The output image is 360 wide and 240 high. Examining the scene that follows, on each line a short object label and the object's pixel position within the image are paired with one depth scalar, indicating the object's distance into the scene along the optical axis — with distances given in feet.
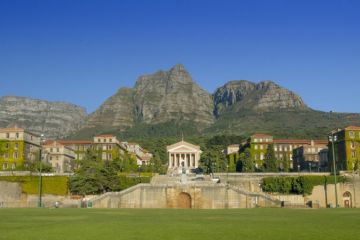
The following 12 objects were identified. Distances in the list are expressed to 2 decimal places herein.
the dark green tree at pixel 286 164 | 443.41
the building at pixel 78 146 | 488.44
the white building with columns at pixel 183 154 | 587.27
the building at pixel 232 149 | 570.33
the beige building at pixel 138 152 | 561.84
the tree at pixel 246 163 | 419.74
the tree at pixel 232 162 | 474.61
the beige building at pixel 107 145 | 463.01
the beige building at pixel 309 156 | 458.09
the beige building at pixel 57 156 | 439.22
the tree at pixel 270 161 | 406.82
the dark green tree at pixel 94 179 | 287.89
